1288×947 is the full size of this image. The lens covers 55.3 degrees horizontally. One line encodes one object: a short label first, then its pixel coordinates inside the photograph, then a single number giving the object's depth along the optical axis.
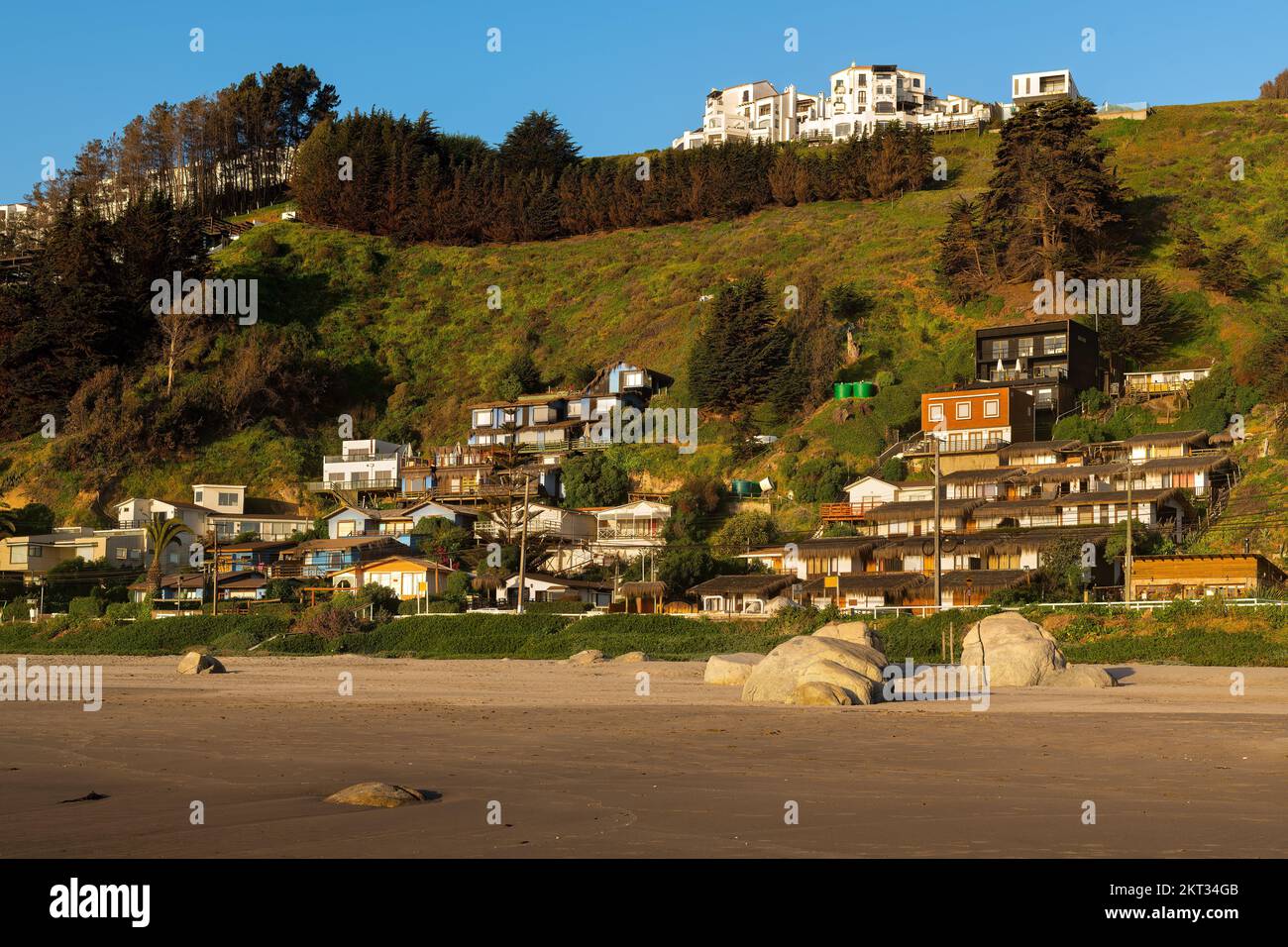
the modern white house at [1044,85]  156.62
